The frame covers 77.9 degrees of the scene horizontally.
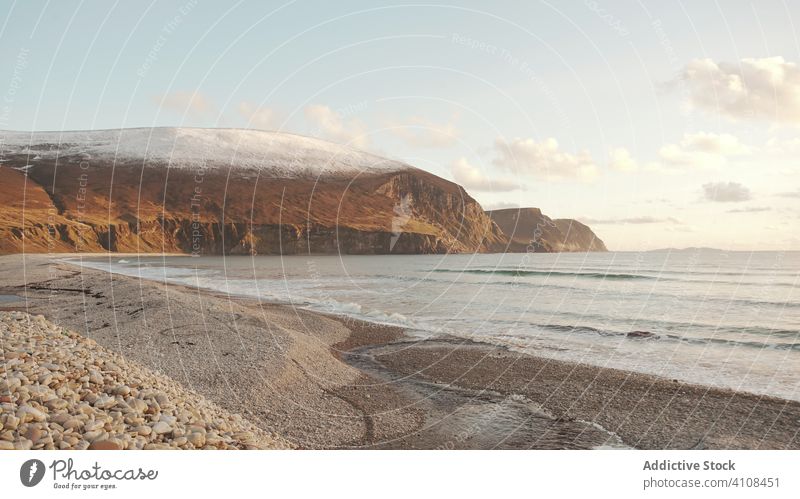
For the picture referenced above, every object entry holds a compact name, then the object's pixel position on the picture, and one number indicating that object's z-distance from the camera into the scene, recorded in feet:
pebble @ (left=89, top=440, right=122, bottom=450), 17.31
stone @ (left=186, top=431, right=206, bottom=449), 18.95
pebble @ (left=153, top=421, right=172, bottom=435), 18.94
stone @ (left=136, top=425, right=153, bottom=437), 18.68
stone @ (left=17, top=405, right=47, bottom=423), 17.74
